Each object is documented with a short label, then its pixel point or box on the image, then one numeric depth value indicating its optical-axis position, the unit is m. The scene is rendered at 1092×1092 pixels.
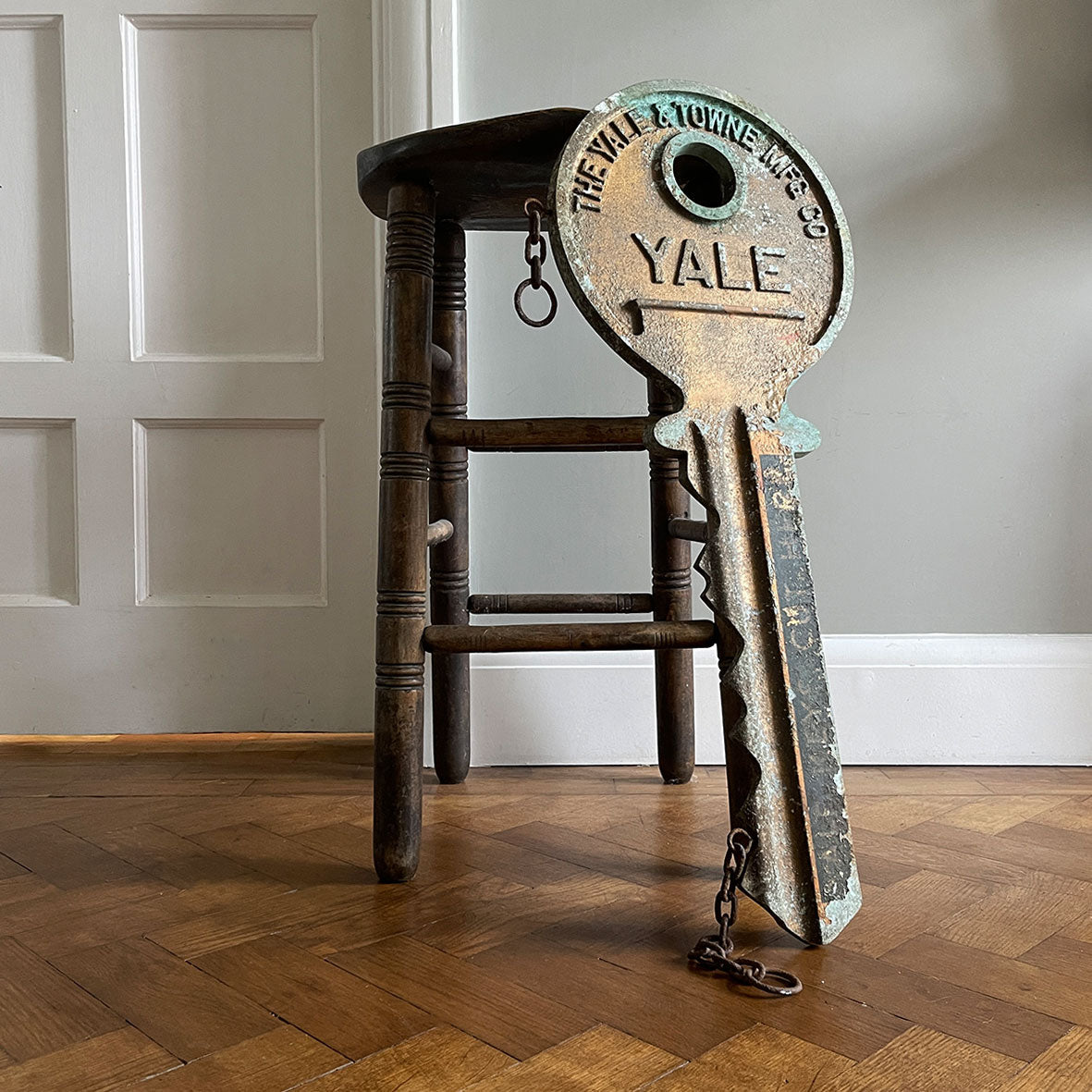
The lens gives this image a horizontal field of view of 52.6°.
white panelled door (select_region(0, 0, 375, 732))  1.80
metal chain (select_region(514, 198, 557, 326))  1.15
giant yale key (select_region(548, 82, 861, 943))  0.94
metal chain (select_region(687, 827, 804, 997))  0.86
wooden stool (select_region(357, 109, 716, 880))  1.08
